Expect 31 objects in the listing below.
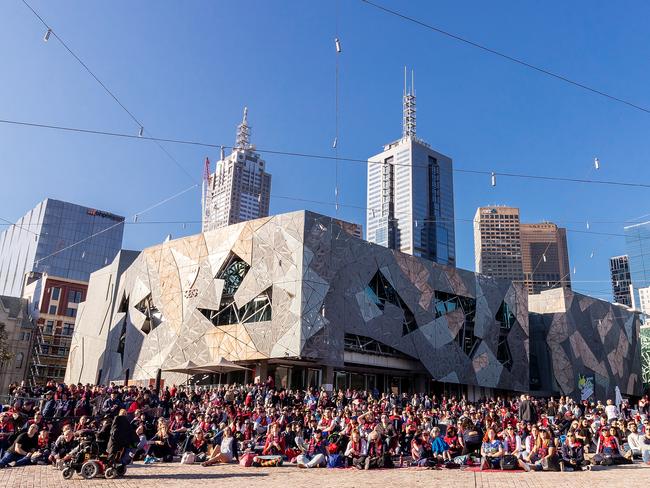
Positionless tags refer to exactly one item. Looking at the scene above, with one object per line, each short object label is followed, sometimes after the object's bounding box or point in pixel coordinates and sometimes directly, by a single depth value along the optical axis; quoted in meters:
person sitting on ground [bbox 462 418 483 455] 17.28
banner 51.97
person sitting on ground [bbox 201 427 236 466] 16.58
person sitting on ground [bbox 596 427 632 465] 16.49
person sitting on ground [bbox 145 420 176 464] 17.30
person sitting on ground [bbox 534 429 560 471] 15.24
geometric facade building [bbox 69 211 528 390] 36.53
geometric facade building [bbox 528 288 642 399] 53.28
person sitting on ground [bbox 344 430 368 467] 16.45
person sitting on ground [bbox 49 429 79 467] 14.87
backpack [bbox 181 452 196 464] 17.06
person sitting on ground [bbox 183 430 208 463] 18.38
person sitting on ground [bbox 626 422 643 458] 17.44
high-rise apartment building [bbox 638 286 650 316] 147.88
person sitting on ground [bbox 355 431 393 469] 16.02
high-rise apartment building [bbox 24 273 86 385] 79.12
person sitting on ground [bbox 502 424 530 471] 15.72
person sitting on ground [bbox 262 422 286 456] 17.77
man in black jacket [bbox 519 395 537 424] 21.47
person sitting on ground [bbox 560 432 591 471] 15.34
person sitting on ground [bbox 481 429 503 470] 15.80
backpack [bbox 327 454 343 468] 16.36
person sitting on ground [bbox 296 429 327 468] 16.42
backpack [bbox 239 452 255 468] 16.52
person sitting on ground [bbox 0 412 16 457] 15.08
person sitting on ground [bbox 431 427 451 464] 16.58
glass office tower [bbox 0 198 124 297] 120.06
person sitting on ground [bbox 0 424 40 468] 14.71
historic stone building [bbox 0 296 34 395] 69.88
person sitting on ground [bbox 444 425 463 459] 17.03
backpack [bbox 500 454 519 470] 15.65
